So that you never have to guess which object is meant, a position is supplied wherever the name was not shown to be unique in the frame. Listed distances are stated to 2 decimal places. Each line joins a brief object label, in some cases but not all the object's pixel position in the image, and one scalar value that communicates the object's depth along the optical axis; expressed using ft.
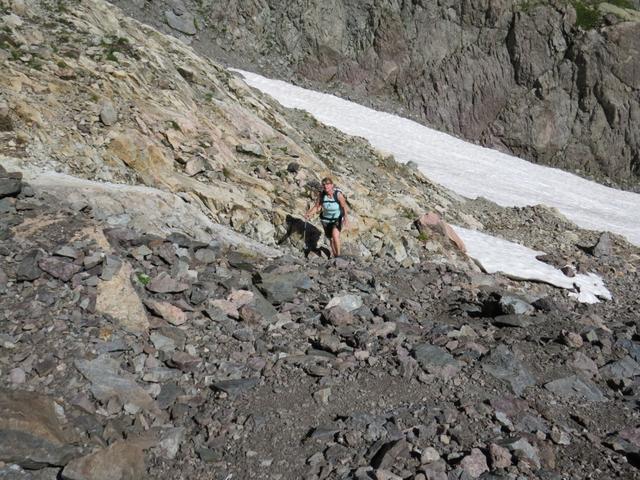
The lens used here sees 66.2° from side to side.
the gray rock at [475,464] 17.28
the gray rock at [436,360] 23.72
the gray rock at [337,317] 27.45
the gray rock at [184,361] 21.84
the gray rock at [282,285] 29.17
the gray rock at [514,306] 32.35
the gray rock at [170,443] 17.65
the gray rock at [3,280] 22.25
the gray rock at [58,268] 23.50
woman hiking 39.47
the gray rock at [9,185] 27.68
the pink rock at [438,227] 51.37
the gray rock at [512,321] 31.04
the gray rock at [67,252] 24.71
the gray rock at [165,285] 25.99
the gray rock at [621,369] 26.68
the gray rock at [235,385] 20.84
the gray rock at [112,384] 19.17
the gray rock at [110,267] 24.31
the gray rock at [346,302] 29.71
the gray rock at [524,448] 18.16
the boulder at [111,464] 15.40
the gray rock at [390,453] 17.33
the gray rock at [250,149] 51.19
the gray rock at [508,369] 23.93
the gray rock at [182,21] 140.05
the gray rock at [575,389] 23.97
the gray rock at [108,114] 40.63
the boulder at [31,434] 15.31
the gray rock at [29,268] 22.94
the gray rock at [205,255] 30.37
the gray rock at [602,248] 64.28
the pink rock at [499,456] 17.66
